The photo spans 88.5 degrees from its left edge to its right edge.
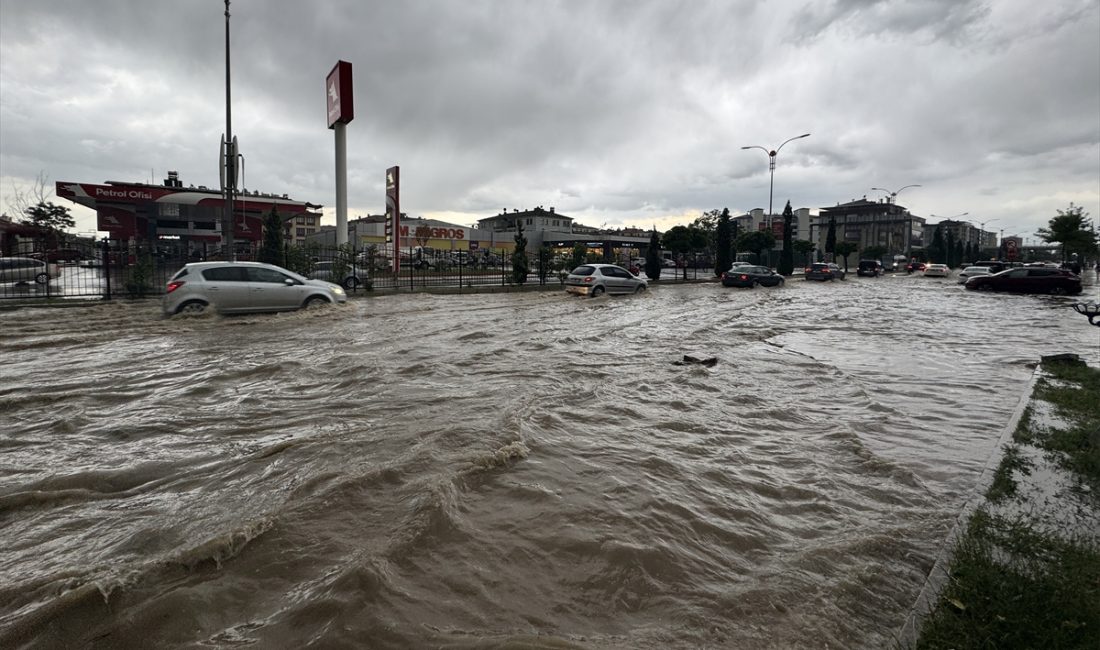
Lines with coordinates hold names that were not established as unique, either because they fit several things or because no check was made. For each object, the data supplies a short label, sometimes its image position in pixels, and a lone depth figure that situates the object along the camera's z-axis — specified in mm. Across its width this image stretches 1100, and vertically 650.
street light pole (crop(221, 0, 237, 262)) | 17828
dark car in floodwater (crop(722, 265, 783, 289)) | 32156
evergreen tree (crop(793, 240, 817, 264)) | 61250
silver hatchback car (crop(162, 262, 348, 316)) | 12812
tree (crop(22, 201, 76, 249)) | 25797
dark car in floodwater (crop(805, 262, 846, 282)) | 43344
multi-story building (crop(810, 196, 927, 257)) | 113625
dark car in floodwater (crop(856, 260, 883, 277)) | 52062
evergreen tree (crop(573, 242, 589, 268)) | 31734
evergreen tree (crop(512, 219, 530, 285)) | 27812
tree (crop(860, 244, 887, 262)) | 81125
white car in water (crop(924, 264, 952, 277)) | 51250
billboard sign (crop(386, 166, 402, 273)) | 29842
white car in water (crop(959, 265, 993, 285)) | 37362
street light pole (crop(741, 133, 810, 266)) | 41488
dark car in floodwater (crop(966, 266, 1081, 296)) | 27891
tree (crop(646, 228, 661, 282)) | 37219
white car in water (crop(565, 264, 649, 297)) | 23422
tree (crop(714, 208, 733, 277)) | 41438
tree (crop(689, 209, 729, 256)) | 47925
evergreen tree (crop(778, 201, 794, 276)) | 50312
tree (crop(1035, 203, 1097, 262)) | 51500
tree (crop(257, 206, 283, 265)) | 23188
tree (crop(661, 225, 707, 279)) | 42625
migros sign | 57000
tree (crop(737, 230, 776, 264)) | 52438
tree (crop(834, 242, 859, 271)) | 64750
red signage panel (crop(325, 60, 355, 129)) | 28875
